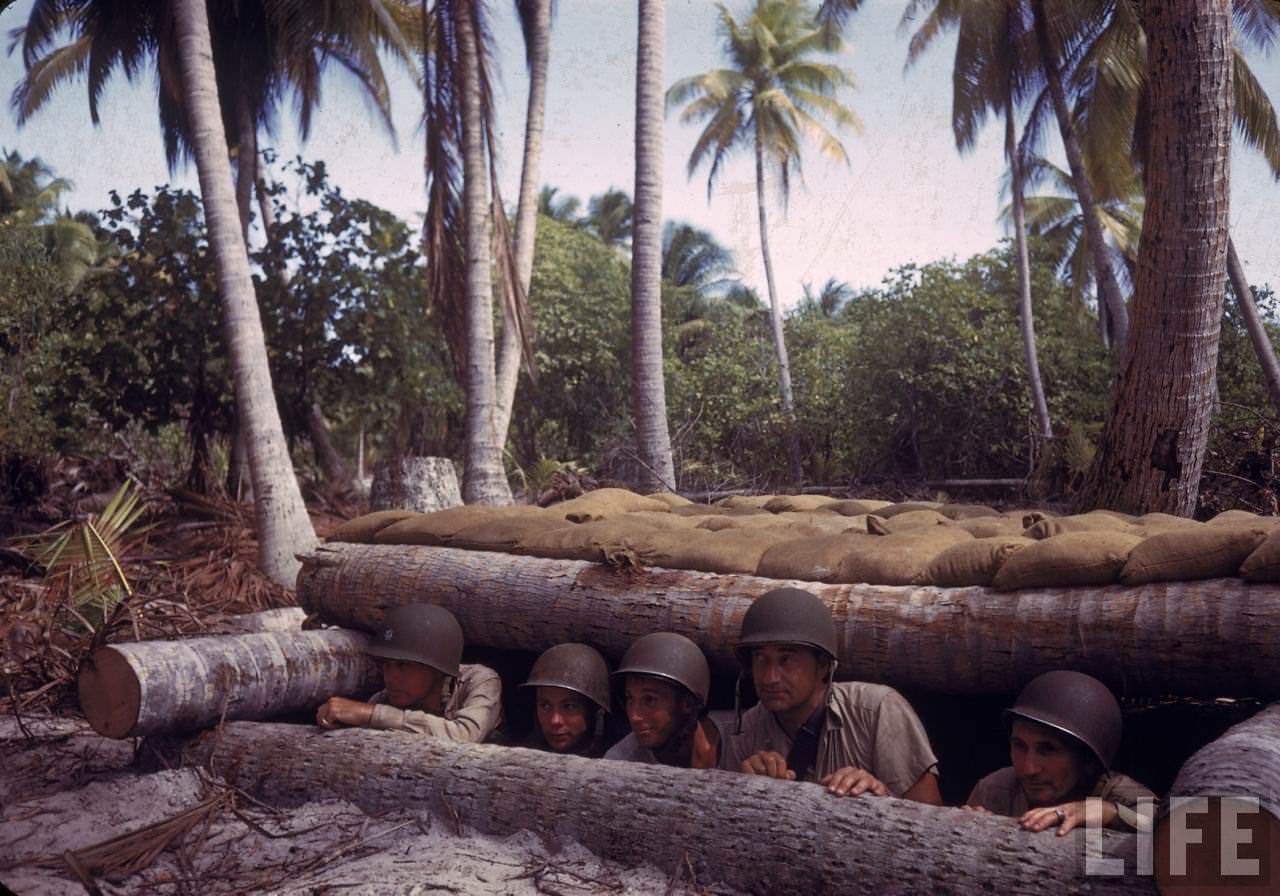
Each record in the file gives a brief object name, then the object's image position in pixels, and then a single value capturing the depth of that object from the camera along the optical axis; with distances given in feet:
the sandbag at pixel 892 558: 12.36
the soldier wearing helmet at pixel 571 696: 13.04
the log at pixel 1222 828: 7.21
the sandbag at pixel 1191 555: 10.13
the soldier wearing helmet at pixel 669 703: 12.11
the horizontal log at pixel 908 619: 10.00
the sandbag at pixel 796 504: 19.85
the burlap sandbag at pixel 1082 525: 12.54
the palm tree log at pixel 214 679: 12.62
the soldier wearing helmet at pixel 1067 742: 9.80
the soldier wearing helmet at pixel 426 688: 13.47
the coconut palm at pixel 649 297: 29.35
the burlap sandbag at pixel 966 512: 17.61
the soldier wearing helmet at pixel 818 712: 11.05
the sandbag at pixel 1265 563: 9.64
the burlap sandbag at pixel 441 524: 16.58
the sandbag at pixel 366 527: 17.80
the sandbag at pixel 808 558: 12.88
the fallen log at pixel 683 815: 8.46
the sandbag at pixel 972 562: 11.66
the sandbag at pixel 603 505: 16.88
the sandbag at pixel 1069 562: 10.91
